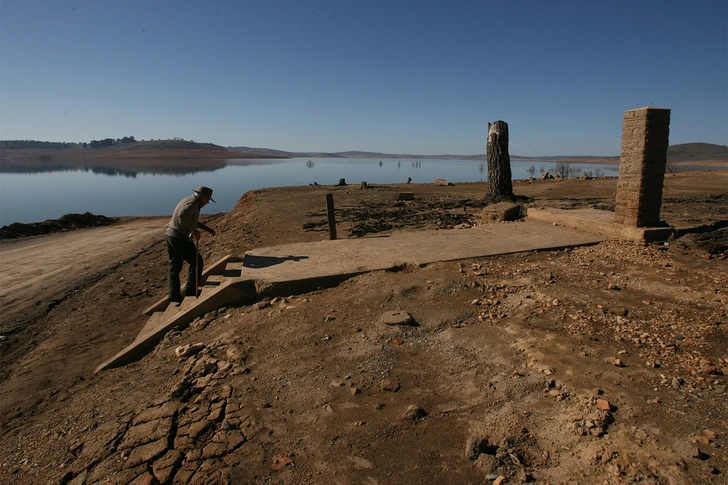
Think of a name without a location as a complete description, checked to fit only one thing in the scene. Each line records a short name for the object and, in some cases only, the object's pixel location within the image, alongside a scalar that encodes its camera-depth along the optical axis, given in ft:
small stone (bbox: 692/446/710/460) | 8.71
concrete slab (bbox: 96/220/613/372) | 18.20
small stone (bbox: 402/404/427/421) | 10.95
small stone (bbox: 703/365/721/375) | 11.30
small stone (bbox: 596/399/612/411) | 10.22
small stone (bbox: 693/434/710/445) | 9.08
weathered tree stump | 46.44
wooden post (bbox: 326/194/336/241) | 27.94
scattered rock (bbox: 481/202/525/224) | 31.55
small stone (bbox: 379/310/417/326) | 15.20
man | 20.85
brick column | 22.54
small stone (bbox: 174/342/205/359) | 15.57
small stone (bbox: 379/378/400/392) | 12.10
